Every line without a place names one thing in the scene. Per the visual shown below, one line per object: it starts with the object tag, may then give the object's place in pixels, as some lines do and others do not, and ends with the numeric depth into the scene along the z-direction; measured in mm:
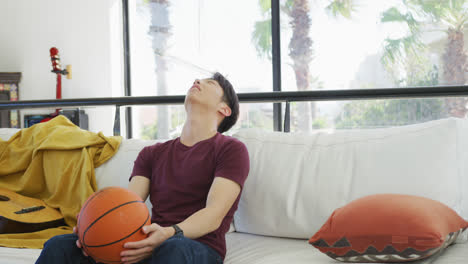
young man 1237
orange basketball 1181
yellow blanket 1962
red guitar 5009
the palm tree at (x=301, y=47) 4855
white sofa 1450
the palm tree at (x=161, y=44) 5512
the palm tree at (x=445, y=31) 4418
